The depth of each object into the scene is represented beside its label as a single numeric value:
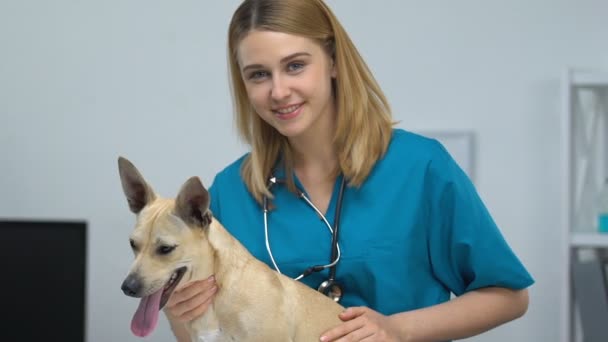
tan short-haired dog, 2.23
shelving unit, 2.94
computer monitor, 2.87
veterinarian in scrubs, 2.42
